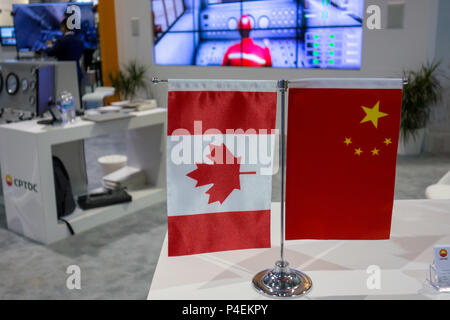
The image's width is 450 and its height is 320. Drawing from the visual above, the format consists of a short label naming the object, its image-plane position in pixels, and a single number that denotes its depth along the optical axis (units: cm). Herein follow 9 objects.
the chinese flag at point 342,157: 116
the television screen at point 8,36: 1037
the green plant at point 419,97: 507
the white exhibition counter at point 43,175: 293
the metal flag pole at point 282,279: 114
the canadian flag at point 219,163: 116
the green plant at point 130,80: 724
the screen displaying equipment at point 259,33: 561
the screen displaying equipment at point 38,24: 1077
